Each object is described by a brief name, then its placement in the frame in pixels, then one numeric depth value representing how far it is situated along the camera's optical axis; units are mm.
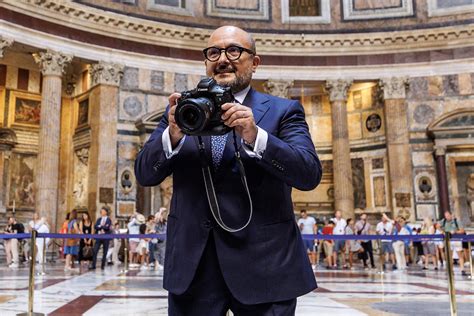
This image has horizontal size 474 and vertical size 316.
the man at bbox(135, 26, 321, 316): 1745
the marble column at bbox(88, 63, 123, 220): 18891
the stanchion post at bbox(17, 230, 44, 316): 5363
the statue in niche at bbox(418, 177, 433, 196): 20828
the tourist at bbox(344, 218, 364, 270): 14200
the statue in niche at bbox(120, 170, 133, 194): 19422
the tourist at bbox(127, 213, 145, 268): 14820
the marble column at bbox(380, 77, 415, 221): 20672
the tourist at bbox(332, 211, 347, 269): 14227
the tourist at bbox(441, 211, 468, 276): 13688
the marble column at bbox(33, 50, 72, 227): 17781
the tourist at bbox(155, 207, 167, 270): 12984
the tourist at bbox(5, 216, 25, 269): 14539
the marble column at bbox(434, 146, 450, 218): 20516
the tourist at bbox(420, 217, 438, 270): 13977
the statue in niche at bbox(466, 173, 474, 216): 20766
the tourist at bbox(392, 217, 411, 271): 13731
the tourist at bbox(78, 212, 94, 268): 13102
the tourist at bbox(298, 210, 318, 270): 14627
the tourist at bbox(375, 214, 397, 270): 14284
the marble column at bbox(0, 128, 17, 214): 21281
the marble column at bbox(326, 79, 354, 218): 21281
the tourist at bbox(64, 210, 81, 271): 13156
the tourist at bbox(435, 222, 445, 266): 14508
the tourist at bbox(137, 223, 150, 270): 14383
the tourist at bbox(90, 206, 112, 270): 13141
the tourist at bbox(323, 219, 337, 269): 14533
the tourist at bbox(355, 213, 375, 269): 13750
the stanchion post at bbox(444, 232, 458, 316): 4989
